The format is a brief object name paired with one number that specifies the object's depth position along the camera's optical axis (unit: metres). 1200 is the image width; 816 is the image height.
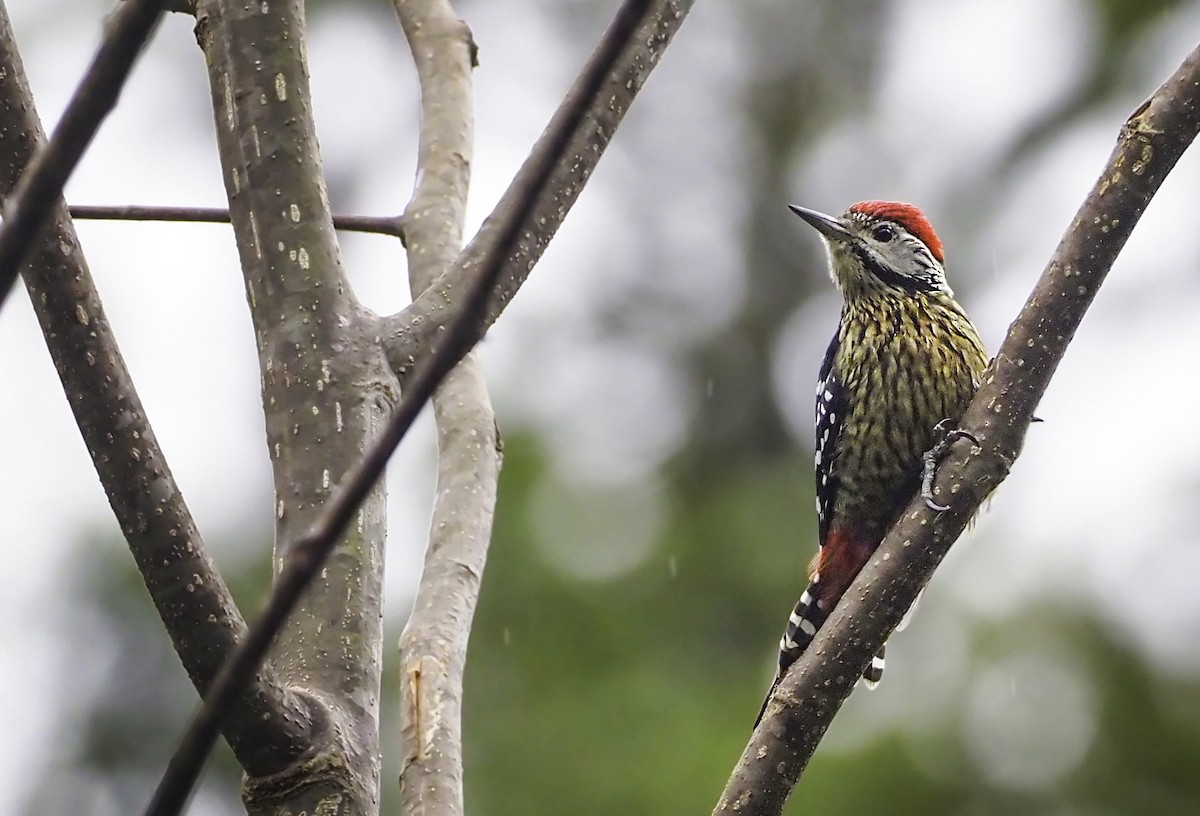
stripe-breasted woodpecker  7.52
